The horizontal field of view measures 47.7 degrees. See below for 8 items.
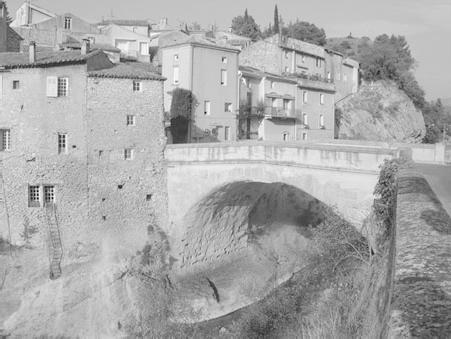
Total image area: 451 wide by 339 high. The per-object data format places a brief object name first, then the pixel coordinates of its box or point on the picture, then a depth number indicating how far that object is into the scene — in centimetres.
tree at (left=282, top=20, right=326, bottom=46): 8701
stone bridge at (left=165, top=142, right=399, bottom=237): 1923
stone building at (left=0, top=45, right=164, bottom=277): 2659
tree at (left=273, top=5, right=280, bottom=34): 9138
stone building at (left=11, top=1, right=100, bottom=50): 5284
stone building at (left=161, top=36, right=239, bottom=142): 3697
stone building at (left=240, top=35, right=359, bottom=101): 5275
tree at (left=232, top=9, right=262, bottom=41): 9525
